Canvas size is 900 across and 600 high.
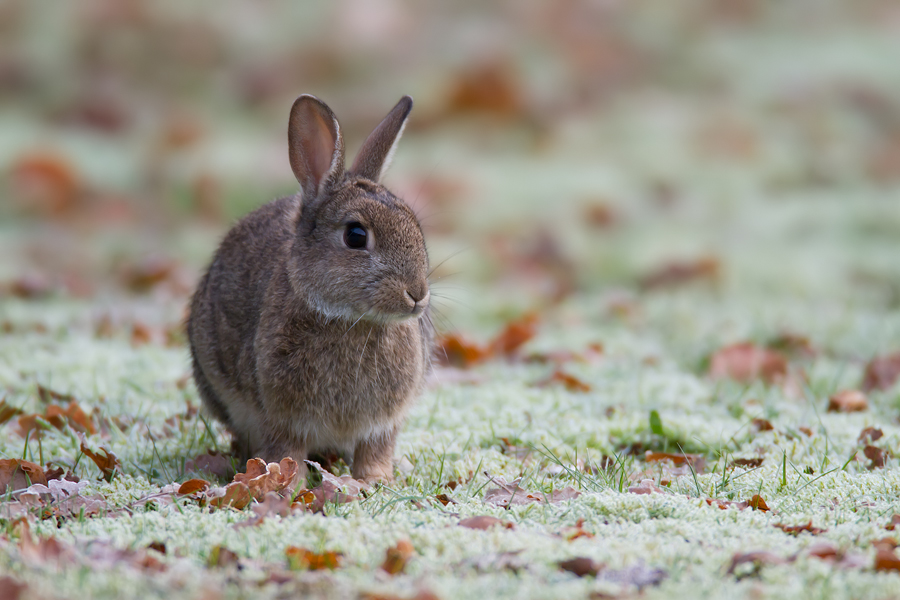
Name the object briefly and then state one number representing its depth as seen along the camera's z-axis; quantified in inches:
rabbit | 309.1
